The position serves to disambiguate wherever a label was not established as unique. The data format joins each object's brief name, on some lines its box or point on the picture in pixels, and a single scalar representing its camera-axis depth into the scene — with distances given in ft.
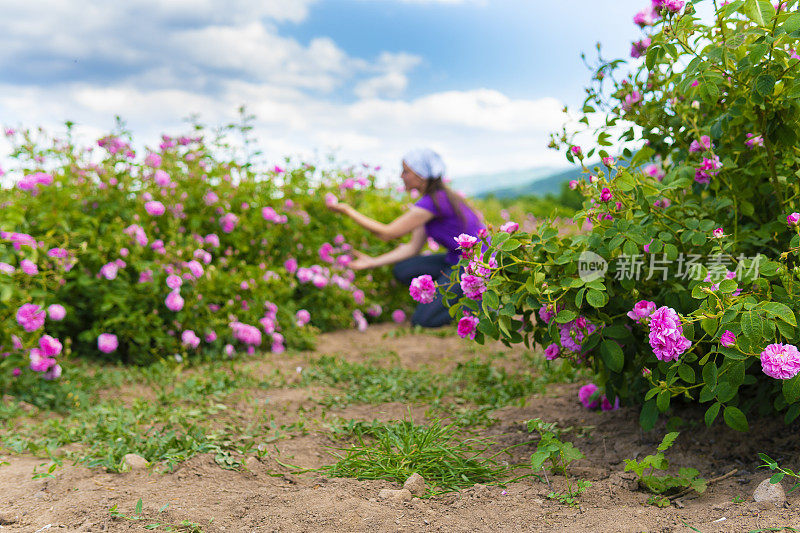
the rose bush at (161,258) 12.23
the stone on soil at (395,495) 6.68
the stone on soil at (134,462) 7.89
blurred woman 16.88
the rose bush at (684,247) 6.39
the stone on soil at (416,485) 6.89
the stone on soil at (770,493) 6.14
